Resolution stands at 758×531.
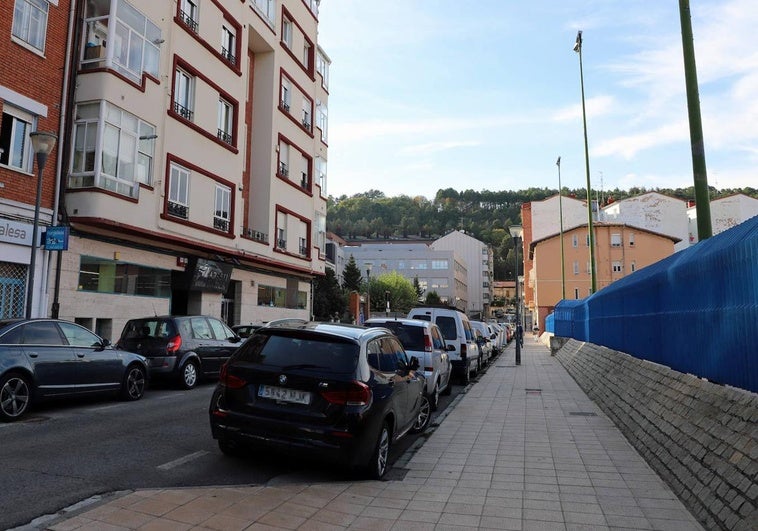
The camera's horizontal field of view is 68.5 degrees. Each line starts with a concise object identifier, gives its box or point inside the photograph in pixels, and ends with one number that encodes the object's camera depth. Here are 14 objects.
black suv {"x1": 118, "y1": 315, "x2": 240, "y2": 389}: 12.21
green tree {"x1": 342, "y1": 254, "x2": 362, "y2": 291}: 77.50
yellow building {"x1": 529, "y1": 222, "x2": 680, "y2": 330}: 60.28
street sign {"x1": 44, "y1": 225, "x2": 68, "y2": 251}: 13.99
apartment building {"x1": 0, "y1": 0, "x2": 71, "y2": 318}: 14.09
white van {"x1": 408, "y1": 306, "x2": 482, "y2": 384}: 15.54
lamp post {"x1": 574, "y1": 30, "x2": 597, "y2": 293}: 25.23
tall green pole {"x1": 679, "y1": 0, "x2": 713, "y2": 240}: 8.93
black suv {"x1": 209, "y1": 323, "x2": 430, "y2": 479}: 5.52
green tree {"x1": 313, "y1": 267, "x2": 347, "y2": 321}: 59.62
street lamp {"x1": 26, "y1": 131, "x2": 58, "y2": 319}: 12.25
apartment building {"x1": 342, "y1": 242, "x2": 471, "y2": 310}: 102.69
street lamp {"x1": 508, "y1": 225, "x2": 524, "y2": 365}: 25.79
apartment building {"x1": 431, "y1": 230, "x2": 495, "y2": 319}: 116.56
